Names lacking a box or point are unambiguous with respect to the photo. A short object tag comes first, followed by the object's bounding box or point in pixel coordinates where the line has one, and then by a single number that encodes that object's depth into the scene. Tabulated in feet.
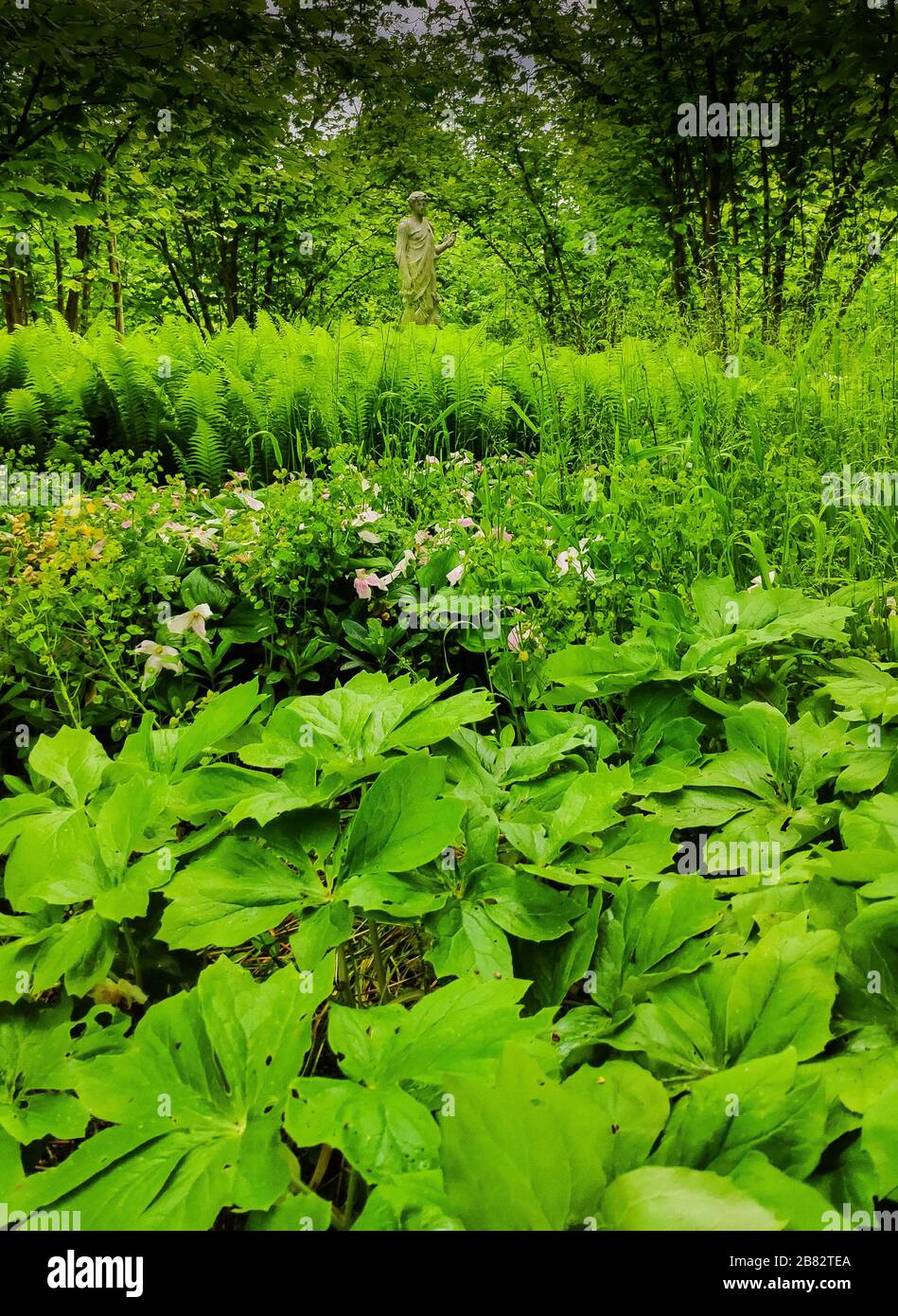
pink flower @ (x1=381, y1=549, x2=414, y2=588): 7.23
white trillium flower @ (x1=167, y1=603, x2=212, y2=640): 6.55
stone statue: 37.33
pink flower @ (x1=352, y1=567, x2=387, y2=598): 7.17
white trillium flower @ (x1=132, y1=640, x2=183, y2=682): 6.32
